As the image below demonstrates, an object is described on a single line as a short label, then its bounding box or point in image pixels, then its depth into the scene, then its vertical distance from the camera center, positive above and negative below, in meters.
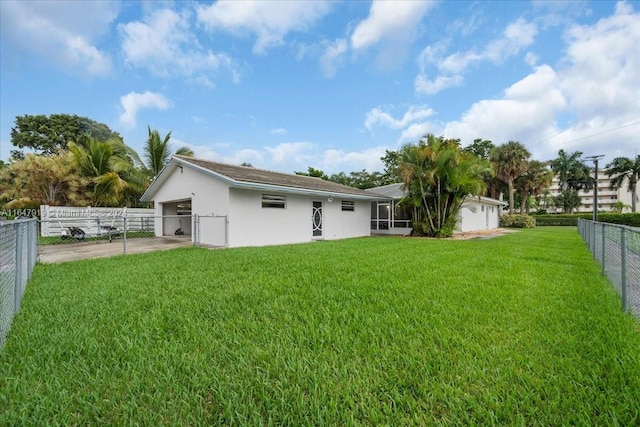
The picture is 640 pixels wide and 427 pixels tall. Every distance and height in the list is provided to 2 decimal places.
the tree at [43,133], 32.22 +8.54
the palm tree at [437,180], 15.10 +1.55
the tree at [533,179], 34.38 +3.62
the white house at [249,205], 11.48 +0.26
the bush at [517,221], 29.09 -1.11
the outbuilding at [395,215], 19.25 -0.38
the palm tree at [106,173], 18.02 +2.42
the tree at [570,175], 49.16 +5.76
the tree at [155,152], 20.34 +4.08
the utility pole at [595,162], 20.86 +3.55
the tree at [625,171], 42.01 +5.55
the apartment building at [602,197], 80.19 +3.38
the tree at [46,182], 18.02 +1.80
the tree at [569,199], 50.34 +1.83
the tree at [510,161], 32.78 +5.45
